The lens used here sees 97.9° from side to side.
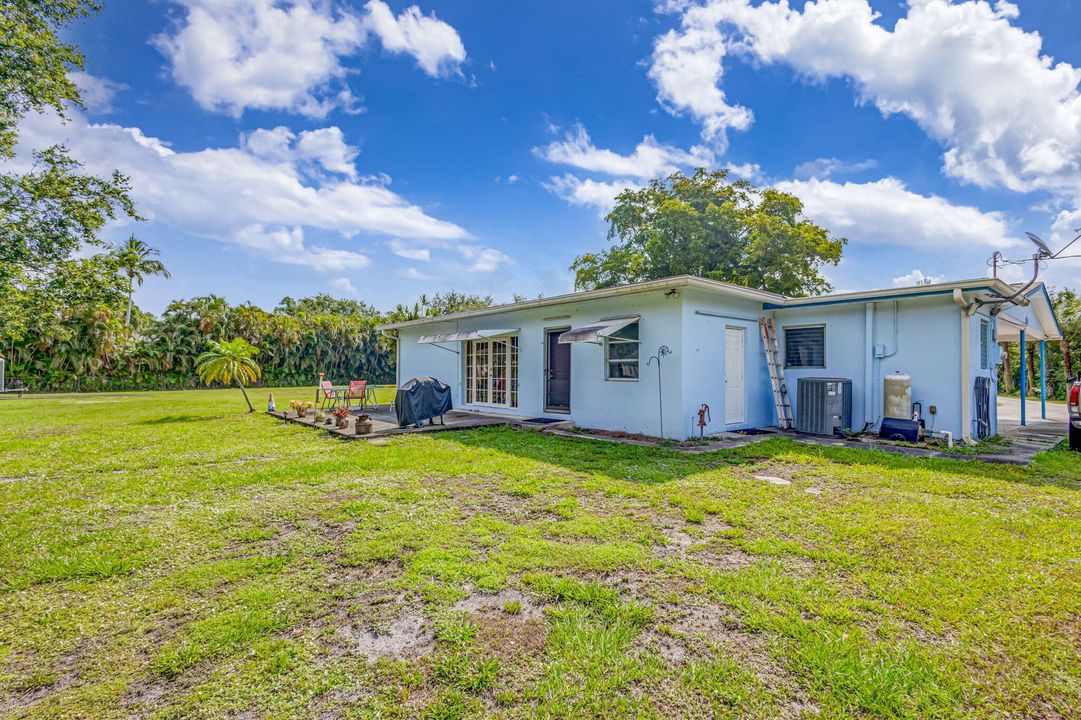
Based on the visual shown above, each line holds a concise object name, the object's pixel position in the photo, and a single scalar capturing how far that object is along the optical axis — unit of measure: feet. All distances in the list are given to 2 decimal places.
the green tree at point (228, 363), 43.55
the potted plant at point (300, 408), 40.11
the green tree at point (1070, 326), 61.52
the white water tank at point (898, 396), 27.30
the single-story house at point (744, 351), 26.84
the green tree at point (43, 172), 26.58
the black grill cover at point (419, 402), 32.24
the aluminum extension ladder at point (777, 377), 31.94
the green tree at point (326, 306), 146.41
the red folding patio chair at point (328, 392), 42.39
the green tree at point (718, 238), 65.26
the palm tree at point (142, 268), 100.17
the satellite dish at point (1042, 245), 27.25
